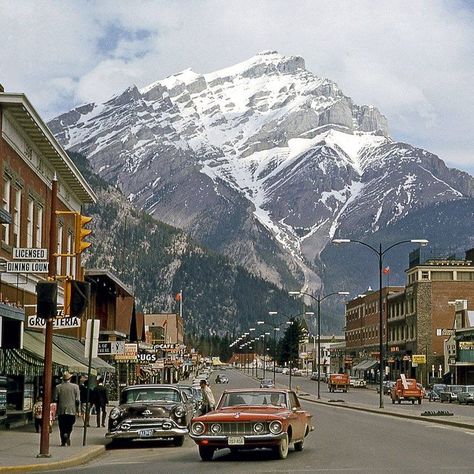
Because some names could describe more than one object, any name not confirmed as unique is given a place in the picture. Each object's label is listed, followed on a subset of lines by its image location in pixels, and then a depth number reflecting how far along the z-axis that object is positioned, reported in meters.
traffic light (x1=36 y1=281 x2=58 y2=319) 22.28
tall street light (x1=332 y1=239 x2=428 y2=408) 52.27
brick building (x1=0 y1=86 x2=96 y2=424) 31.19
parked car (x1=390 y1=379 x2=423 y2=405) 71.00
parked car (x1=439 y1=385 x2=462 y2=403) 73.62
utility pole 22.62
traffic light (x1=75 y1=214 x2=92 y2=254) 22.55
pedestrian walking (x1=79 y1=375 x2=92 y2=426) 38.50
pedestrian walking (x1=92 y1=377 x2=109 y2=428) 36.52
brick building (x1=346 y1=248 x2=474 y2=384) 117.12
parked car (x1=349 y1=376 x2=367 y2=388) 126.38
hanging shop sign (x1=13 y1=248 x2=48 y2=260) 23.44
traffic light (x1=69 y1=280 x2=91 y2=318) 22.44
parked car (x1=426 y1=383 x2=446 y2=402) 78.94
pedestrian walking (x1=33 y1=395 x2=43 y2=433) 31.56
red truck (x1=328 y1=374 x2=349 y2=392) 106.56
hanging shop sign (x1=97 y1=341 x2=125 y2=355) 42.50
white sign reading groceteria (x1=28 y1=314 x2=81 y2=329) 29.06
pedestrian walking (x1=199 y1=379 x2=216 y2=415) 34.75
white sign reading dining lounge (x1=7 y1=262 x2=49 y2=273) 23.30
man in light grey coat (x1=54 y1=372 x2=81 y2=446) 26.36
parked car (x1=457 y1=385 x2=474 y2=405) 71.06
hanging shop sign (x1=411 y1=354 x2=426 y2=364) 107.62
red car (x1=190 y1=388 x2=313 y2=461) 21.98
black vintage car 27.45
